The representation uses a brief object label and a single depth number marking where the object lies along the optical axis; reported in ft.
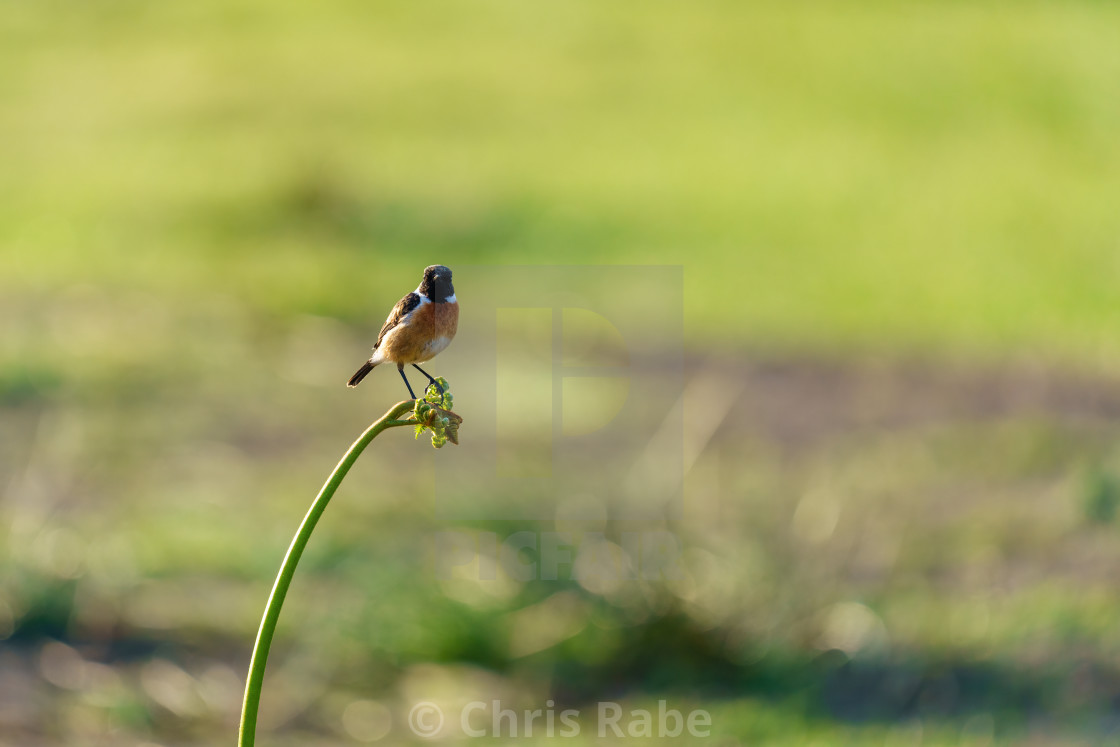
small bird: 50.35
